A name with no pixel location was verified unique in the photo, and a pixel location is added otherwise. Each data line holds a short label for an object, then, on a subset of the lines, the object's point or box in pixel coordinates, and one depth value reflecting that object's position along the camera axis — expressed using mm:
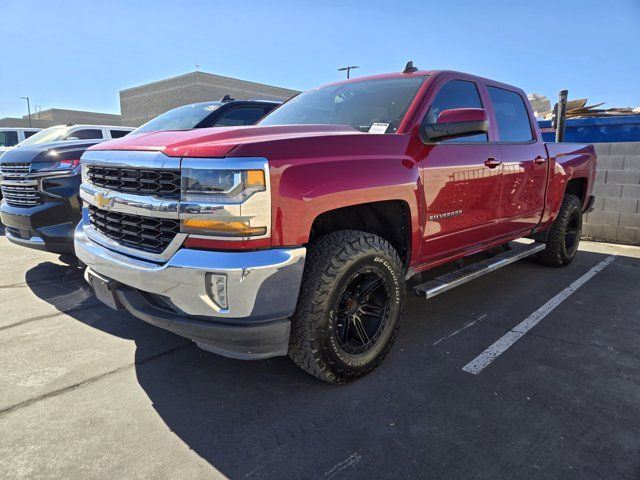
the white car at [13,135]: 13328
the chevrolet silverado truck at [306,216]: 2143
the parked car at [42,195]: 4359
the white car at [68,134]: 7215
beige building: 41656
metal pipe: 7469
